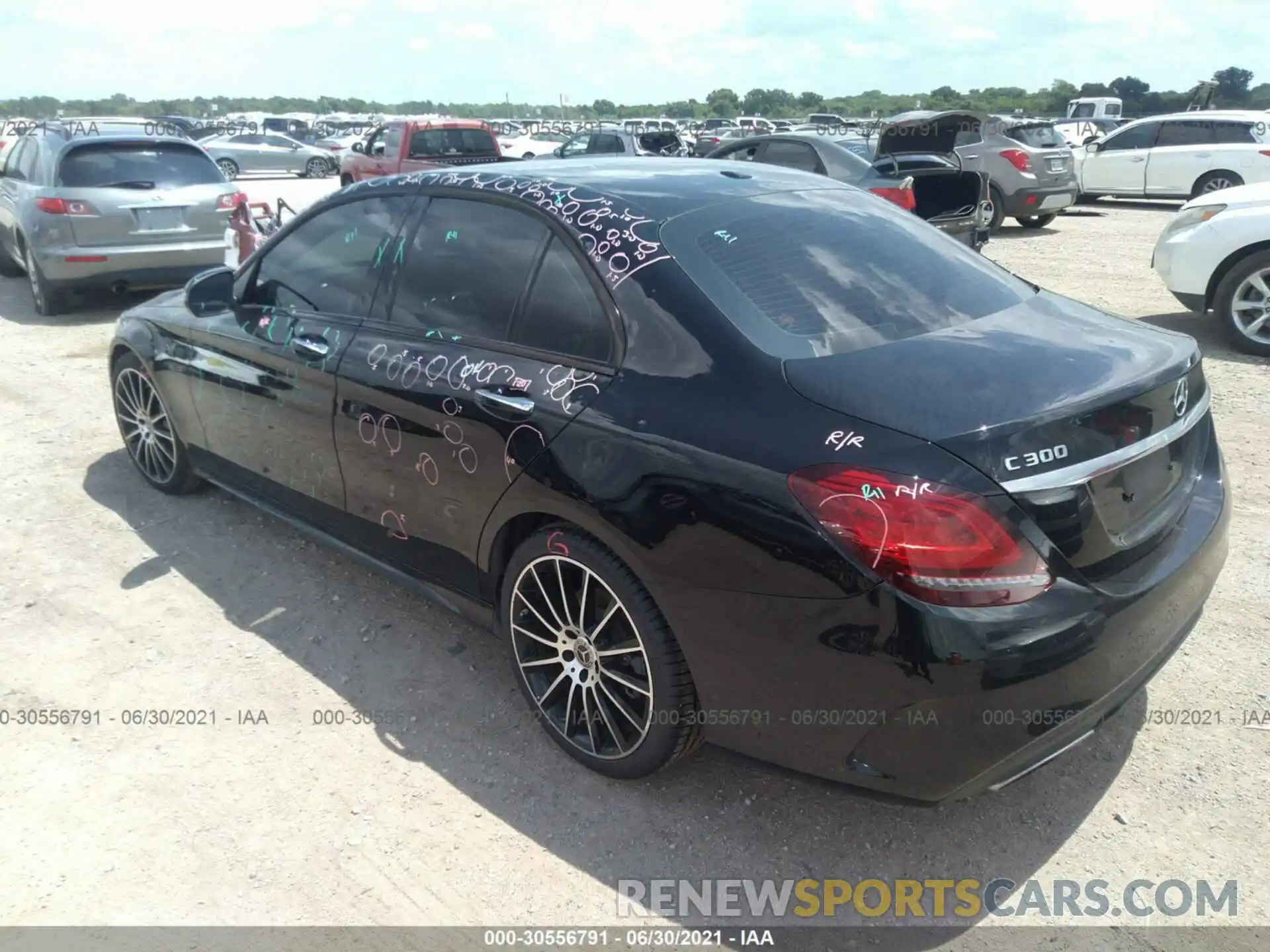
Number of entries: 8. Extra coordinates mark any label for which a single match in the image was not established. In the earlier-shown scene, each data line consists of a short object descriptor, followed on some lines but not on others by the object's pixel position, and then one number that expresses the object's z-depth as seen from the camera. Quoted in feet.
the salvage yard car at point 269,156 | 96.27
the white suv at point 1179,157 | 47.01
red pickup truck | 51.11
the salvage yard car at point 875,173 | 31.53
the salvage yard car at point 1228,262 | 21.86
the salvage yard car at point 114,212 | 28.53
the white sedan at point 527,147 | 97.81
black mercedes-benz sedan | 7.07
